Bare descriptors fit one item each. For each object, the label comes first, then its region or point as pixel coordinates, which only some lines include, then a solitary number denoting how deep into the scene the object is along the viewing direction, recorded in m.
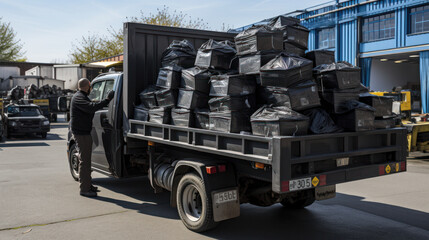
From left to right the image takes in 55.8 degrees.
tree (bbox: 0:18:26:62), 57.35
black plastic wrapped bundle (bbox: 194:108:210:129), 5.31
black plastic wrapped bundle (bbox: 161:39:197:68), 6.40
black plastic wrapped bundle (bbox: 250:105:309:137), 4.27
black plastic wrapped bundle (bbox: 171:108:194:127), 5.50
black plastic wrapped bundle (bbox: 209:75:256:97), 4.95
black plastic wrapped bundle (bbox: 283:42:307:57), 5.44
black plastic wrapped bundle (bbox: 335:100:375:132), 4.70
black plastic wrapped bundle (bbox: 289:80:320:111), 4.61
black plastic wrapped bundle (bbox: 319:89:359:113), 4.89
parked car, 18.12
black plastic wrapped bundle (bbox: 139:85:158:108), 6.20
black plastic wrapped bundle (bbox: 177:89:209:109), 5.50
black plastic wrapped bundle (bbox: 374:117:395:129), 5.08
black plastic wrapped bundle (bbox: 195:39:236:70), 5.58
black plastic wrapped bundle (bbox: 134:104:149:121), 6.33
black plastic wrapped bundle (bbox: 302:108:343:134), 4.62
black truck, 4.28
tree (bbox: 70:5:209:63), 39.41
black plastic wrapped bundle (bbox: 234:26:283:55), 5.00
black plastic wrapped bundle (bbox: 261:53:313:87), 4.64
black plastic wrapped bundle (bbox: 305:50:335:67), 5.38
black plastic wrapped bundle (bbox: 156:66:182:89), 5.88
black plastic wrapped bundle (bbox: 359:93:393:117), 5.13
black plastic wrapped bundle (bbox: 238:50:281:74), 4.94
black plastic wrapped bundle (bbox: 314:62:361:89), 4.88
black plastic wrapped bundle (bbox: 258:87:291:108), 4.63
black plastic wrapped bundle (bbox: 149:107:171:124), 5.89
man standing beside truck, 7.10
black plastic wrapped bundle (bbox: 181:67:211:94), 5.49
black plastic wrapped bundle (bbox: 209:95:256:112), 4.91
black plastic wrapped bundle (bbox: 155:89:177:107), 5.88
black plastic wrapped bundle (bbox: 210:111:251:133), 4.82
